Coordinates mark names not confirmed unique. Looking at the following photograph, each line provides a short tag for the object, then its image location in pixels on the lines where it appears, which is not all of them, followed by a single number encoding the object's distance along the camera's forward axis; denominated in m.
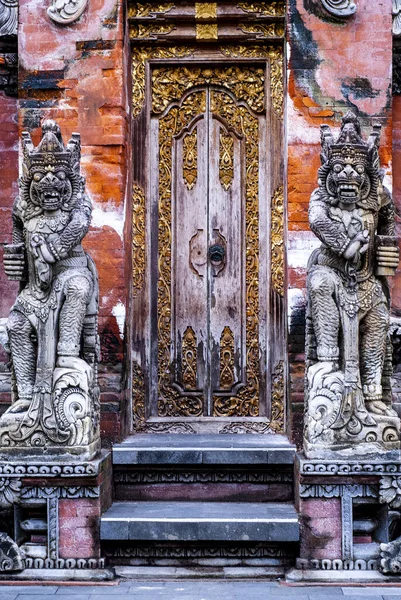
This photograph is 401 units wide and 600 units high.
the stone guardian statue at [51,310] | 7.10
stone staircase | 7.11
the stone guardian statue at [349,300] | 7.04
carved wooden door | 8.89
